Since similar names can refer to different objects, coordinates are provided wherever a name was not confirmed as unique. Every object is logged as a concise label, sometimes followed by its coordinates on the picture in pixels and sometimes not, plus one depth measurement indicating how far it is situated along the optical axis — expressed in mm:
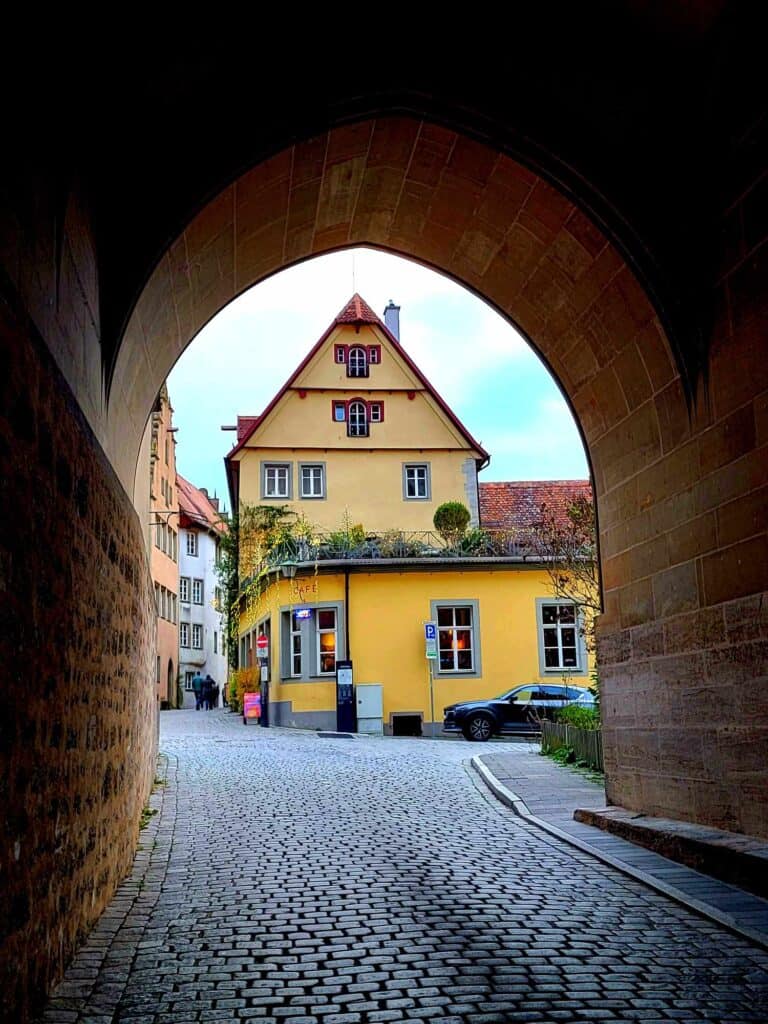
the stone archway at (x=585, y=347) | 7488
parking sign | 22562
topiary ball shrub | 26516
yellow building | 23812
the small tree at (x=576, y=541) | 14391
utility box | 23141
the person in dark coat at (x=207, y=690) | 40438
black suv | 20828
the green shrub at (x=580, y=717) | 14805
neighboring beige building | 35219
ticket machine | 22734
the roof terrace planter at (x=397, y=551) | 23953
